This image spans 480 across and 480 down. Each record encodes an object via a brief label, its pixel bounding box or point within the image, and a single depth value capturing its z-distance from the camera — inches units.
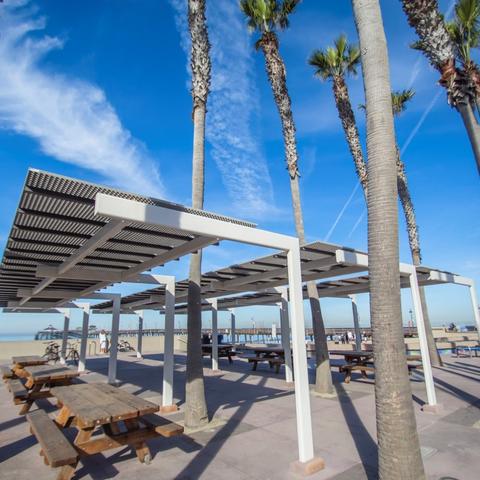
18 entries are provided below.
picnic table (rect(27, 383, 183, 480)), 153.3
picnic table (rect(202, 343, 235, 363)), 716.7
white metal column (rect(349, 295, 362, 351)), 653.3
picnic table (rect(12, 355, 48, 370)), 402.3
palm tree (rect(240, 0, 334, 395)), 457.4
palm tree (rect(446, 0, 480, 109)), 335.3
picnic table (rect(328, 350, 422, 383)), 430.5
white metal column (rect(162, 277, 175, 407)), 310.3
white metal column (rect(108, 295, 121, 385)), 455.5
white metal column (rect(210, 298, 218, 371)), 596.1
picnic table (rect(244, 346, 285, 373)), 552.4
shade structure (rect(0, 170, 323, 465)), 157.2
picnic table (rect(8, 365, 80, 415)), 286.4
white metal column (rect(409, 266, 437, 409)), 293.4
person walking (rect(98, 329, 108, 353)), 994.7
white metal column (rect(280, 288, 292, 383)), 465.5
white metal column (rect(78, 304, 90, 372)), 581.2
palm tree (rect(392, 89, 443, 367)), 616.1
